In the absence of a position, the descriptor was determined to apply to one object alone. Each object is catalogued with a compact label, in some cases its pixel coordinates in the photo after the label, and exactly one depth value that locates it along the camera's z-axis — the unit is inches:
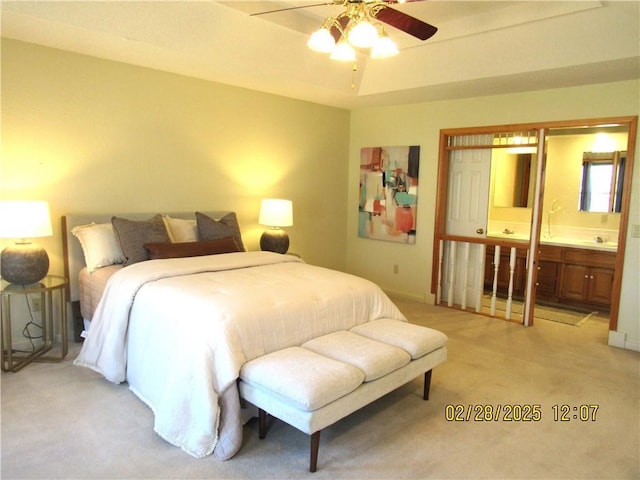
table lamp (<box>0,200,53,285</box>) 121.1
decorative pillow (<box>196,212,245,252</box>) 165.5
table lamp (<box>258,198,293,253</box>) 190.2
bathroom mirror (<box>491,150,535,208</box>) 236.8
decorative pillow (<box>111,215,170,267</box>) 140.7
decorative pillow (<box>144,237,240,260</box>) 142.5
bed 92.0
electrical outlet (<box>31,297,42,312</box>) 143.7
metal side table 128.0
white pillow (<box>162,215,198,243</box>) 160.9
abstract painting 217.6
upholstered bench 84.9
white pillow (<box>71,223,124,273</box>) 141.6
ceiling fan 95.6
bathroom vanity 202.2
